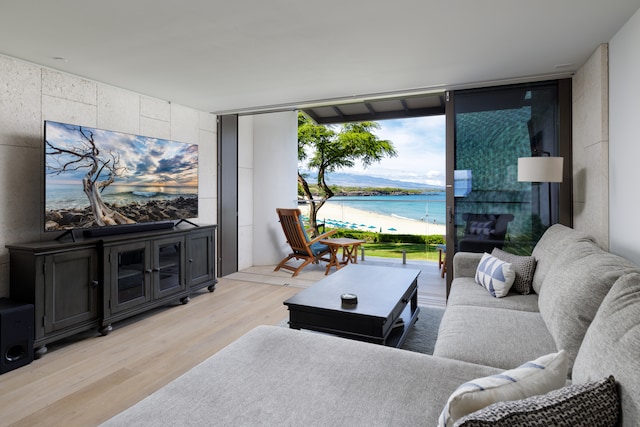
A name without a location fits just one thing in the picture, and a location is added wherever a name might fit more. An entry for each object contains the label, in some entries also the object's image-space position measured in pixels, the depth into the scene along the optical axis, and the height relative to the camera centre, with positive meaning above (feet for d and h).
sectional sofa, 2.82 -1.96
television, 9.75 +1.15
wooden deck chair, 17.15 -1.27
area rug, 9.29 -3.27
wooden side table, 18.03 -1.74
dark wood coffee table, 7.68 -2.05
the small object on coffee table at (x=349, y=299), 8.17 -1.89
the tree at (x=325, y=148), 27.96 +5.26
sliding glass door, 11.71 +1.77
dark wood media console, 8.82 -1.77
